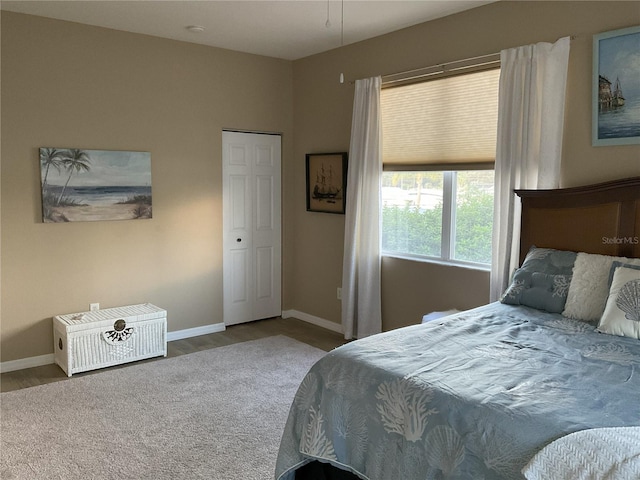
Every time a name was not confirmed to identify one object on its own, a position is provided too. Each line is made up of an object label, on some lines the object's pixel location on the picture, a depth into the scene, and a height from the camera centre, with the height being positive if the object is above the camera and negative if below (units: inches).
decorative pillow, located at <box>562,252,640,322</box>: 110.2 -21.0
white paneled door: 207.3 -14.7
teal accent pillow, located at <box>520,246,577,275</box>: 120.6 -16.9
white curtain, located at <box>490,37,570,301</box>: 130.6 +14.7
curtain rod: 145.8 +36.6
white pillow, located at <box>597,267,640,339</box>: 99.0 -22.6
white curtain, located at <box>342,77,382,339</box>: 179.2 -9.7
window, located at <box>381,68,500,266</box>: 152.1 +7.1
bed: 63.5 -28.1
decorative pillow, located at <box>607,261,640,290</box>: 106.6 -15.6
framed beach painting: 163.5 +1.5
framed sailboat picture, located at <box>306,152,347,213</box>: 197.5 +3.1
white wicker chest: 158.1 -46.5
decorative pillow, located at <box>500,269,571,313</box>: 116.6 -23.1
